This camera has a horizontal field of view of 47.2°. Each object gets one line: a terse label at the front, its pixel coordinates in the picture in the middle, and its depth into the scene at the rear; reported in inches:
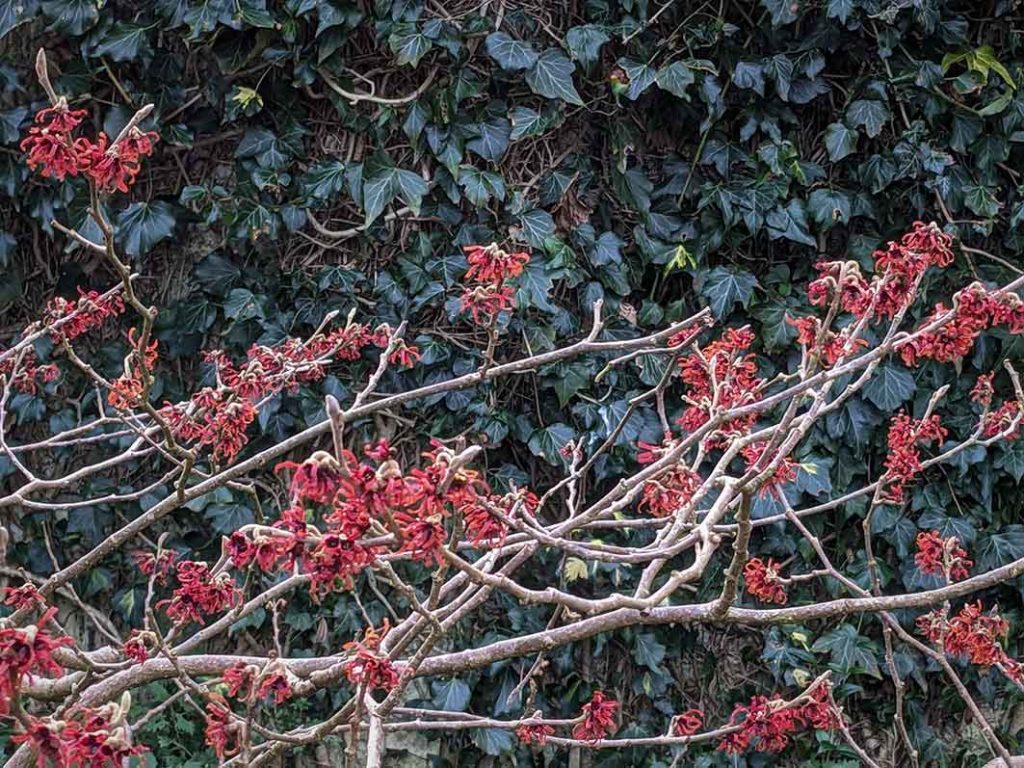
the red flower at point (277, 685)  46.6
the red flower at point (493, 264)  63.2
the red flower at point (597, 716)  75.3
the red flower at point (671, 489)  65.7
